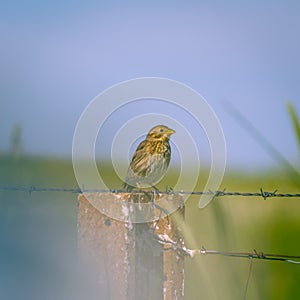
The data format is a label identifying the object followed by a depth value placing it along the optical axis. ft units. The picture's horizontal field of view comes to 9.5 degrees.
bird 29.78
